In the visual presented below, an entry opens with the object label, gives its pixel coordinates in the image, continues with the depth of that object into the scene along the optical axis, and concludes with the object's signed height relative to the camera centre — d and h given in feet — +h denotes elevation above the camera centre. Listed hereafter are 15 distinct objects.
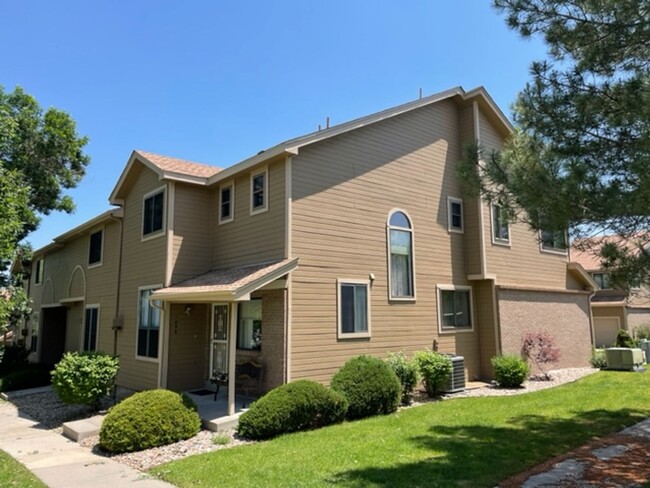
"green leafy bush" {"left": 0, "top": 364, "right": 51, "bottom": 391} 54.90 -6.64
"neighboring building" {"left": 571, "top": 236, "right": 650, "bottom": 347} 91.25 +0.63
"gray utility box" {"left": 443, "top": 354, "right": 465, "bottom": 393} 43.55 -5.28
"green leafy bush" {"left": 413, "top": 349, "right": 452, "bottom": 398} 41.61 -4.31
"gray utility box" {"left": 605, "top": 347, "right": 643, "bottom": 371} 54.90 -4.76
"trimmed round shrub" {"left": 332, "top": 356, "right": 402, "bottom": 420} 33.96 -4.81
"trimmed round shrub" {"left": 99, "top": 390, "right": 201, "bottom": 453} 28.04 -6.15
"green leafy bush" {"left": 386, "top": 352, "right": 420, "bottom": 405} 39.29 -4.48
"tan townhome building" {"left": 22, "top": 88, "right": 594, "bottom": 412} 37.91 +5.65
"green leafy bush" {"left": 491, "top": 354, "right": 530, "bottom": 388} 45.47 -5.02
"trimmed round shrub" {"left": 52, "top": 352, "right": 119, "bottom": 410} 37.45 -4.40
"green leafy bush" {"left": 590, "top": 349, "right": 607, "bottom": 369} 58.59 -5.31
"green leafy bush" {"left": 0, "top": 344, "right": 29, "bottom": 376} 65.46 -5.19
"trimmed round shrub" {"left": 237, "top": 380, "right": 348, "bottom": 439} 29.35 -5.72
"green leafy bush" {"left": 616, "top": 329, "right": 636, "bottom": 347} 70.38 -3.37
